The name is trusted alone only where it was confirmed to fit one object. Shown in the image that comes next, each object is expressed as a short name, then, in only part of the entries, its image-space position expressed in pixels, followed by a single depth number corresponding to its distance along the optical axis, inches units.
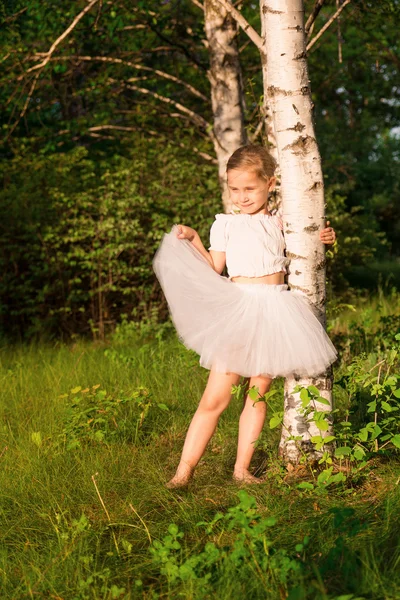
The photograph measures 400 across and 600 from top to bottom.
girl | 143.6
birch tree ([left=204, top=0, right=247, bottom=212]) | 285.3
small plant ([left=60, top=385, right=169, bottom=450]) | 174.4
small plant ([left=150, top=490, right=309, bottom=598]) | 104.2
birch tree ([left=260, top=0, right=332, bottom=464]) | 151.3
